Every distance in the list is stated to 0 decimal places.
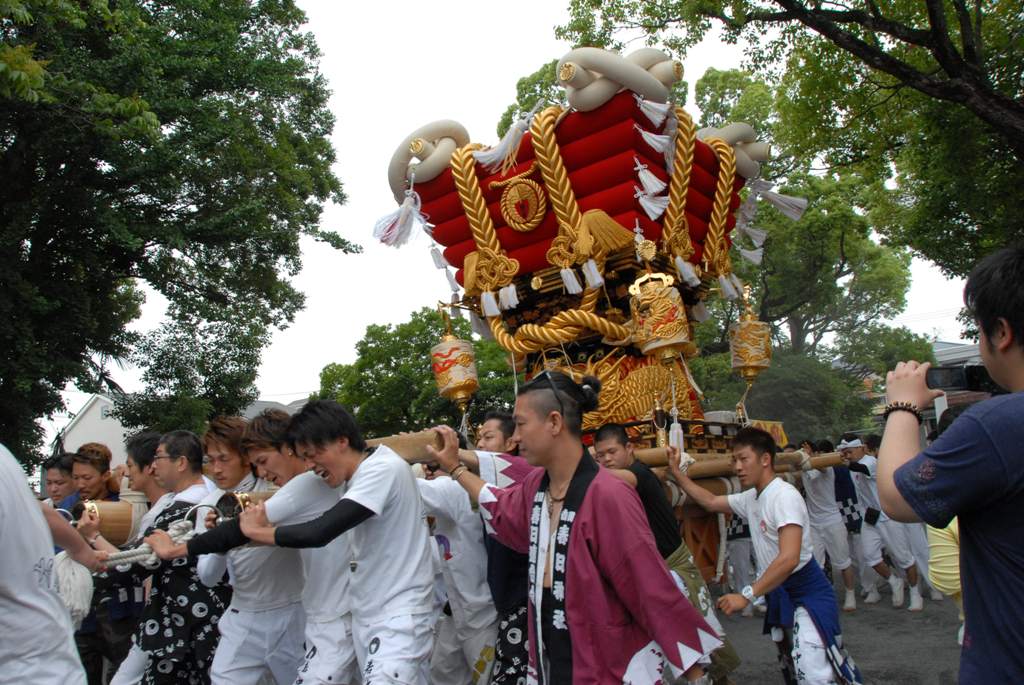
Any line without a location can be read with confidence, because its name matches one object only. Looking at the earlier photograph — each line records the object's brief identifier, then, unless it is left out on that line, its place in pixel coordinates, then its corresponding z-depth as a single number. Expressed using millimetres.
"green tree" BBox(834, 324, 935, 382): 26450
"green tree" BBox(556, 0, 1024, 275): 8094
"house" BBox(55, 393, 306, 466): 29016
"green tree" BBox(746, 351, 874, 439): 22125
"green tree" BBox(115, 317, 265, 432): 14508
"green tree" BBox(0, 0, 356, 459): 10781
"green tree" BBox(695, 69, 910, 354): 20250
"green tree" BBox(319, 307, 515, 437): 22375
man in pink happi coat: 2426
